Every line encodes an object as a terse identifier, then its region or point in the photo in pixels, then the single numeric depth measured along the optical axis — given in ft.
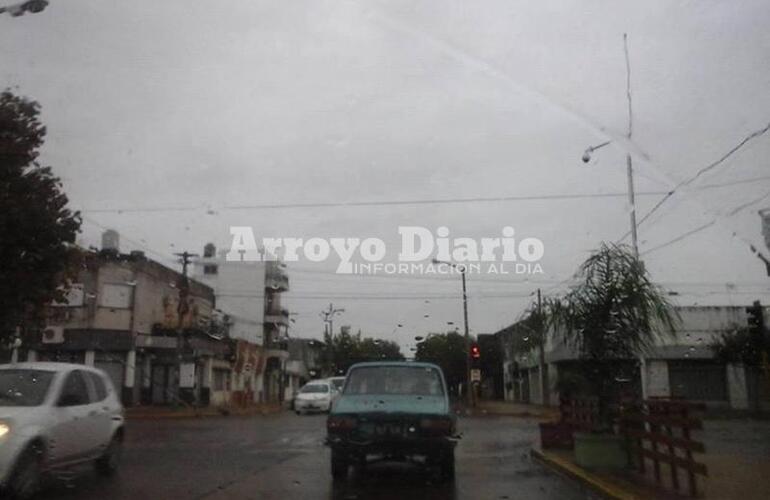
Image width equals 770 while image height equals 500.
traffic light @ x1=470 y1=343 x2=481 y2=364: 110.22
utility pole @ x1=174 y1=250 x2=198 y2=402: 133.08
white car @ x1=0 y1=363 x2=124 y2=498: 28.29
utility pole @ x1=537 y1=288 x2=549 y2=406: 43.38
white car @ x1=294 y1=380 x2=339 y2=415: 115.03
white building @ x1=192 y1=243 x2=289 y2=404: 185.88
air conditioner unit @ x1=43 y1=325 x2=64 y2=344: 132.16
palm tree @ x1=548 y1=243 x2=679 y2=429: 39.75
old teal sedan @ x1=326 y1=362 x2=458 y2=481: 34.94
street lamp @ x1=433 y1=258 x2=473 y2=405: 112.16
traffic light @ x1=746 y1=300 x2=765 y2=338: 59.72
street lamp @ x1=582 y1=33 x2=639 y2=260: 57.43
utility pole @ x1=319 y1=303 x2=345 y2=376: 231.75
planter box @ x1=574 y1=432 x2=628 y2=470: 38.32
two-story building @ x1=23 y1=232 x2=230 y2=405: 133.59
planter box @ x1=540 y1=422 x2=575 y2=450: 49.75
